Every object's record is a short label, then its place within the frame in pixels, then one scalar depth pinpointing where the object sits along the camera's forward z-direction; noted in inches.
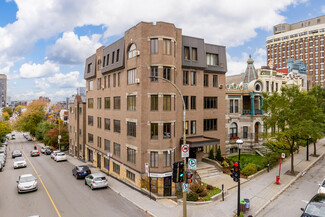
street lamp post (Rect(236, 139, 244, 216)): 571.0
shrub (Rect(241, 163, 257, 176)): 909.8
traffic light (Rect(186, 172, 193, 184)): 543.8
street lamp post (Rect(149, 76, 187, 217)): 546.0
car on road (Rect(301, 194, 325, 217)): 477.4
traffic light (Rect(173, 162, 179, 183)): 535.2
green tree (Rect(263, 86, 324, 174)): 863.1
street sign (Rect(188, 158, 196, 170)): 589.3
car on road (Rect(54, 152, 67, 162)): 1509.6
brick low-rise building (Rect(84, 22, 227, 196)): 826.8
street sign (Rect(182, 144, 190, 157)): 551.2
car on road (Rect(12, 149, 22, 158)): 1733.5
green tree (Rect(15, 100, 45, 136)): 3004.4
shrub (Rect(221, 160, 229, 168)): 1043.9
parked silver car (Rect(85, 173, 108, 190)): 848.3
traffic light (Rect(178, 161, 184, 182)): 536.7
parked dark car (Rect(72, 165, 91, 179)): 1015.6
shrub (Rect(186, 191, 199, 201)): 691.4
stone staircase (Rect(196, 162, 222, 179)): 933.5
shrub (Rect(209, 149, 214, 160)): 1080.8
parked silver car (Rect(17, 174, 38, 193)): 806.5
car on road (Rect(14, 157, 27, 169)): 1296.8
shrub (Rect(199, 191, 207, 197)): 722.4
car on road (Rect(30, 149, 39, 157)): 1778.1
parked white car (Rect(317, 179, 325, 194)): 654.2
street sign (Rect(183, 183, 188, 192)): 542.6
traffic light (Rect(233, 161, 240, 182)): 572.4
